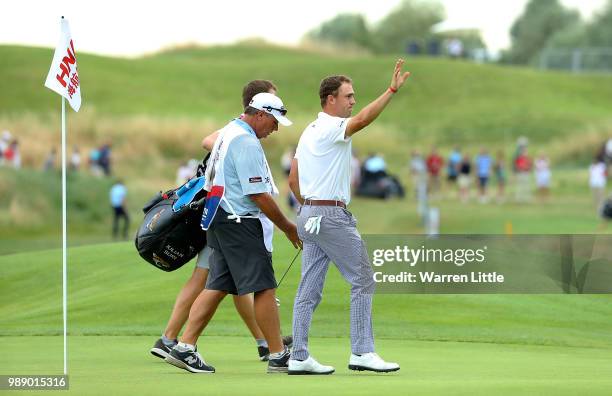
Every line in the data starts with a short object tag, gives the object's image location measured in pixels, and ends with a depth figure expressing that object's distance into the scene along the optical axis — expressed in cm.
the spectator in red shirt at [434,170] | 9769
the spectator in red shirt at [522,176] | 9581
